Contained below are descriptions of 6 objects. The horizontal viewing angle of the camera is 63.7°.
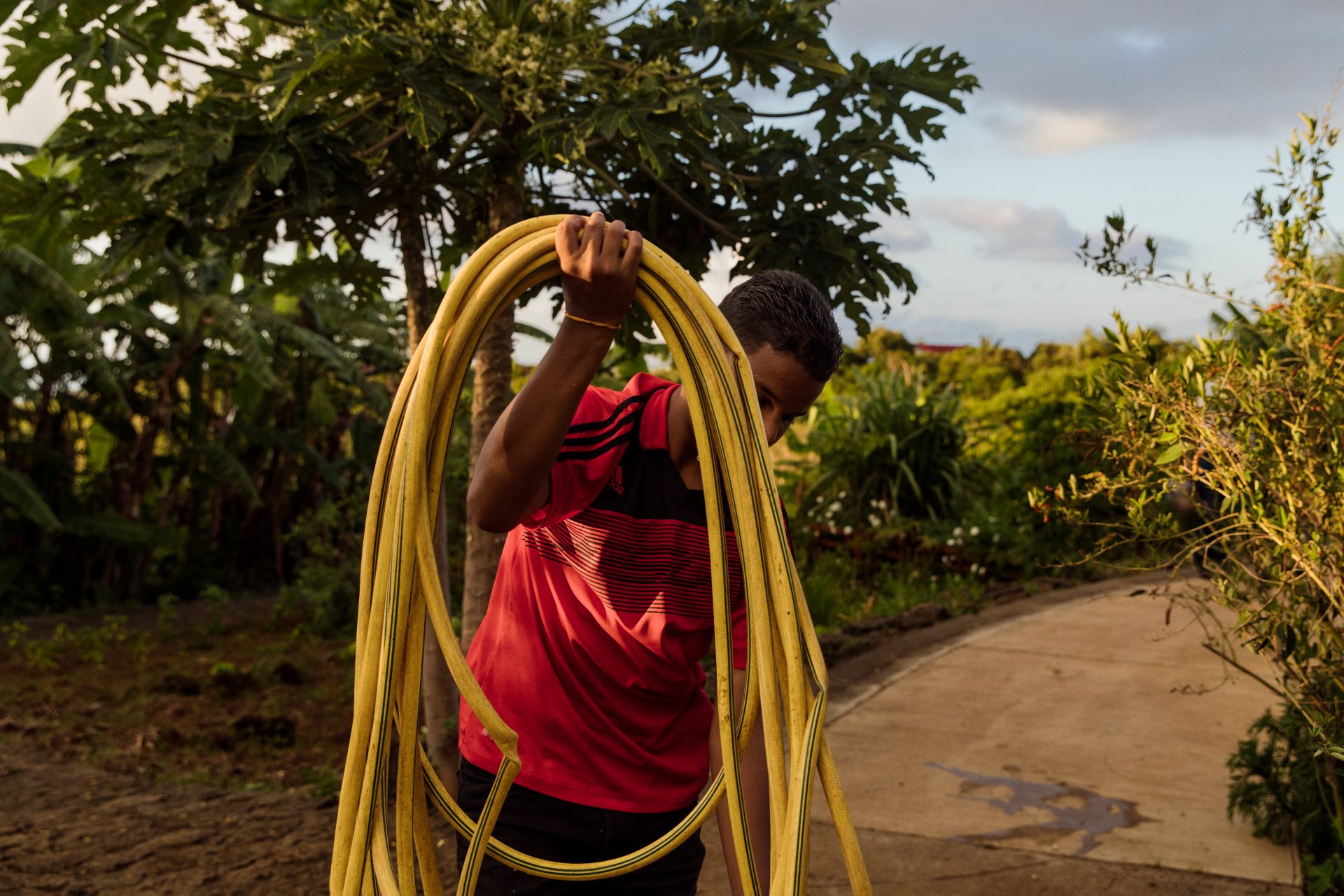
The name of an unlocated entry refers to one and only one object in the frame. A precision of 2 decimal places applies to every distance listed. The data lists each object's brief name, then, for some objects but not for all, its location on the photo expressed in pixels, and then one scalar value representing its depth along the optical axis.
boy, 1.65
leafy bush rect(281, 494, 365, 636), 7.14
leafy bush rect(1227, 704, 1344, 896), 3.07
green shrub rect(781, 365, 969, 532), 8.87
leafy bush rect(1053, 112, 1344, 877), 2.45
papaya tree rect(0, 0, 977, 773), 2.53
